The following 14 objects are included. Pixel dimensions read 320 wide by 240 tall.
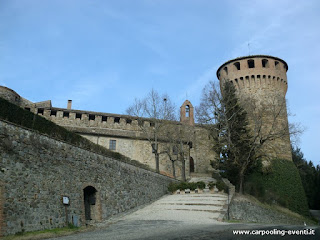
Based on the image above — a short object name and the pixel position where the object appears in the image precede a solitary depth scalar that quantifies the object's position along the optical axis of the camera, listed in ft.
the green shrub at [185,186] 76.48
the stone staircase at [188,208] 48.64
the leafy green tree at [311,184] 122.62
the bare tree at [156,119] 97.56
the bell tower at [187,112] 123.85
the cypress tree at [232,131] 78.38
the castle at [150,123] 100.32
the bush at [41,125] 37.69
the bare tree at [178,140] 98.81
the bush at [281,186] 86.17
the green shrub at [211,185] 75.31
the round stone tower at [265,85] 100.27
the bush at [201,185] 76.33
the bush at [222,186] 74.43
